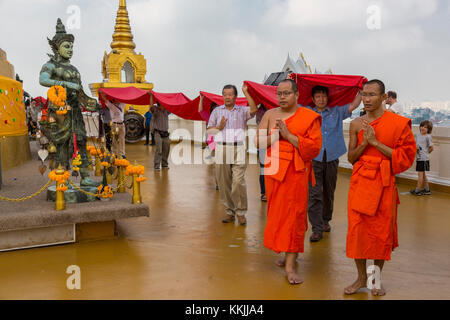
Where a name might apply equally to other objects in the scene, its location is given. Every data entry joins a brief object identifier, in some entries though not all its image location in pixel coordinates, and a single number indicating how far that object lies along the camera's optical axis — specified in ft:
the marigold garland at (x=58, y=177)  13.26
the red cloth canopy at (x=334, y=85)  14.43
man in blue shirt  14.53
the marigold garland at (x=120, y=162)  16.81
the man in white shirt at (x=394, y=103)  22.13
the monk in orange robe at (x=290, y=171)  10.74
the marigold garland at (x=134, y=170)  14.89
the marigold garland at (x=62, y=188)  13.39
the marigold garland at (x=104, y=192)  15.20
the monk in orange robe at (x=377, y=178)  9.73
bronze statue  14.64
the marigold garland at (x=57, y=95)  14.05
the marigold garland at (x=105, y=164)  16.04
